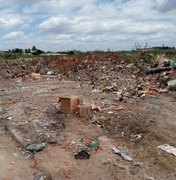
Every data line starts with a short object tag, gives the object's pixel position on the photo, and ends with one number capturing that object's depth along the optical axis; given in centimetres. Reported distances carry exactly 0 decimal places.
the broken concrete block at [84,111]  401
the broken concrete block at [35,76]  814
